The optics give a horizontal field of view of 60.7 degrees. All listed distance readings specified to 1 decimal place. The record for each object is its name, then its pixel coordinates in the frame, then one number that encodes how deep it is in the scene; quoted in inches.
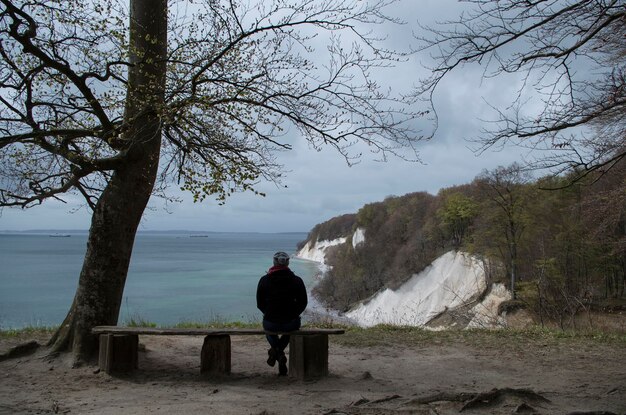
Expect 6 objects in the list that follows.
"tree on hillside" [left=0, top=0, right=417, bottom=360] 293.0
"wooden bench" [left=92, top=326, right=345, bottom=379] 268.8
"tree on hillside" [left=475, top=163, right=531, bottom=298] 1593.1
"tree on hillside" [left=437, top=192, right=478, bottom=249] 2326.5
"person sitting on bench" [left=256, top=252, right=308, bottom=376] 274.1
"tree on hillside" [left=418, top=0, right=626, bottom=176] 262.4
